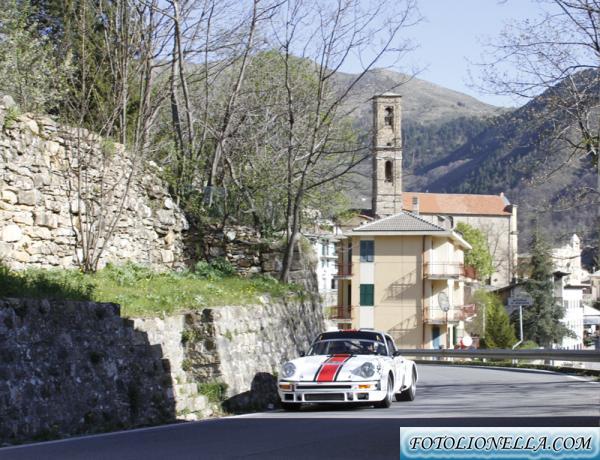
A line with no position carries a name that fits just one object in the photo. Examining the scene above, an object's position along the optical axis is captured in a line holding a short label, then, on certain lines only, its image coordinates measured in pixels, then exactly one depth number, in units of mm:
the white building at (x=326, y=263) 36938
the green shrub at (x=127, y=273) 20312
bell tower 94219
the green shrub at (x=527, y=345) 62331
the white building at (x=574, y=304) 103562
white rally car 17859
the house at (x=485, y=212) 179875
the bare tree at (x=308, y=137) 25484
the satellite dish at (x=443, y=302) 48469
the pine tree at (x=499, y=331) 67938
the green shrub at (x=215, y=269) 24219
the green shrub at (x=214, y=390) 18469
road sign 37312
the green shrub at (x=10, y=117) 18938
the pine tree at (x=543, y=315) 76812
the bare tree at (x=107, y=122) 20766
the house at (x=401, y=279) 75625
